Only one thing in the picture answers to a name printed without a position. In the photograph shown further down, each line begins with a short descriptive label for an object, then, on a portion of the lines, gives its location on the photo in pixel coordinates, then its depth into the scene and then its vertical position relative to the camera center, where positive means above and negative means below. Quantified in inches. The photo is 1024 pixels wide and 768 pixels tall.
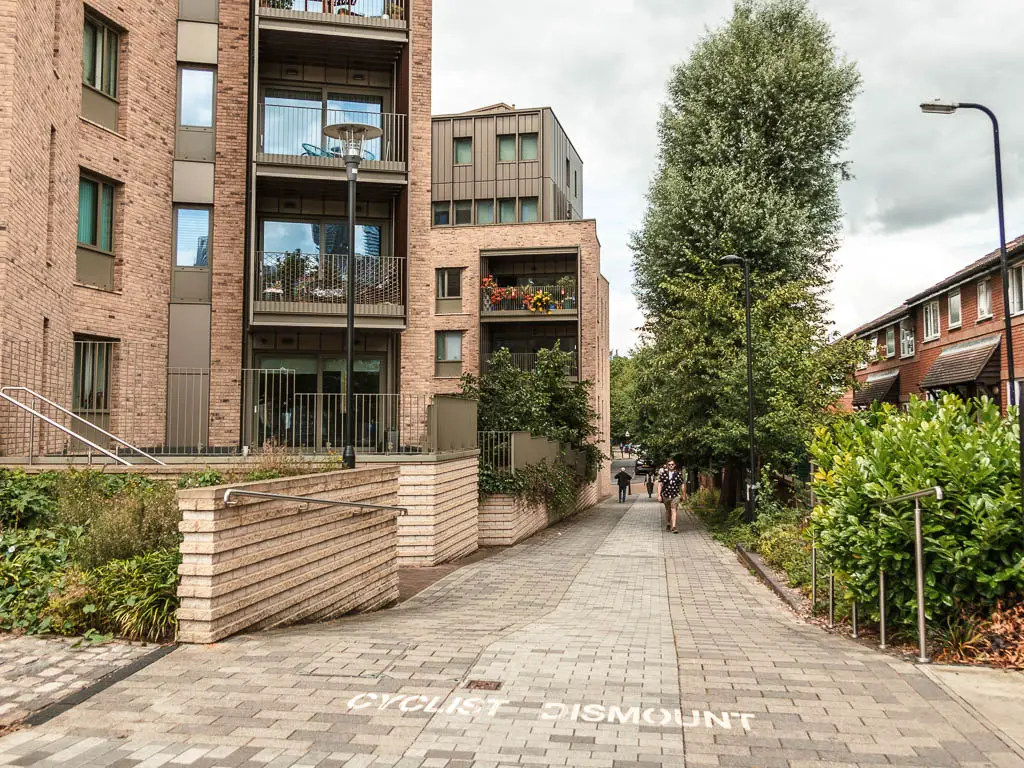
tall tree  925.8 +222.6
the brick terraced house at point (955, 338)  970.1 +111.8
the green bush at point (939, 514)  263.9 -29.9
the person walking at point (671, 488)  927.0 -72.9
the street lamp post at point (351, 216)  467.8 +111.8
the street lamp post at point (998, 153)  673.0 +226.8
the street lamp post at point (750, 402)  819.0 +19.3
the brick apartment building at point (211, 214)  530.3 +158.0
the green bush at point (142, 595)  257.3 -53.7
